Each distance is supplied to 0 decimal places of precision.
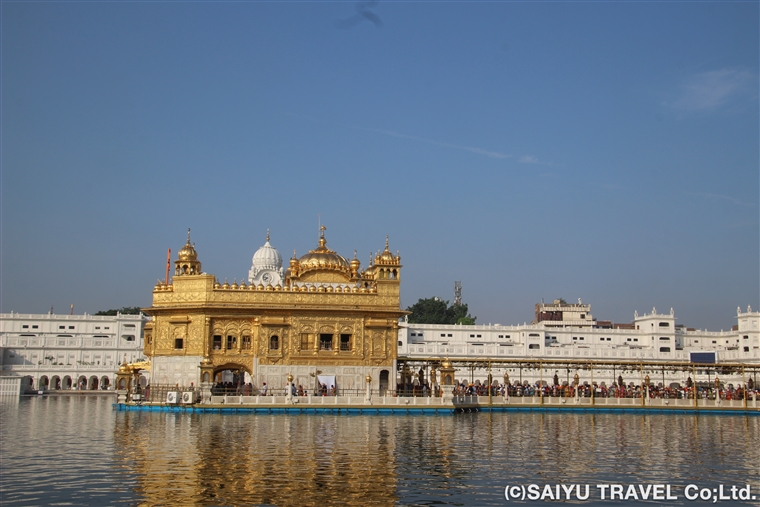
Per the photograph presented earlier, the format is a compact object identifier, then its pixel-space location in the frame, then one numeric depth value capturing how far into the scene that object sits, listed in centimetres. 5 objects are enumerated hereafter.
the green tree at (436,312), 10688
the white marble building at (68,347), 7300
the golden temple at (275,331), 3909
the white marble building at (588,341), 7531
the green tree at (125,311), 10150
